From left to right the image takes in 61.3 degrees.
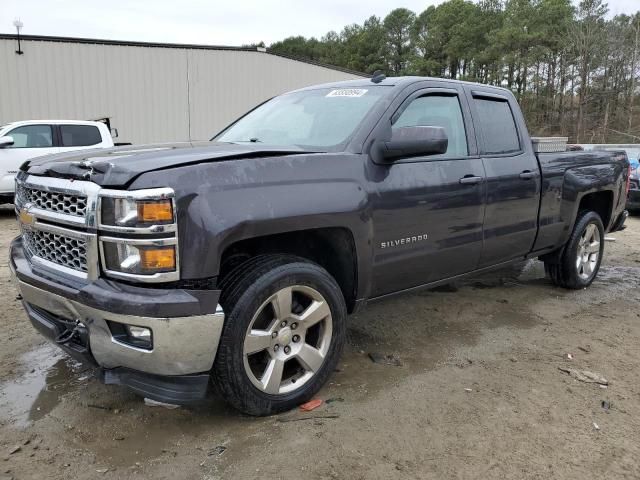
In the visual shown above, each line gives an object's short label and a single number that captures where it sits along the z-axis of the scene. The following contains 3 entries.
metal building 16.95
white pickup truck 10.15
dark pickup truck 2.36
